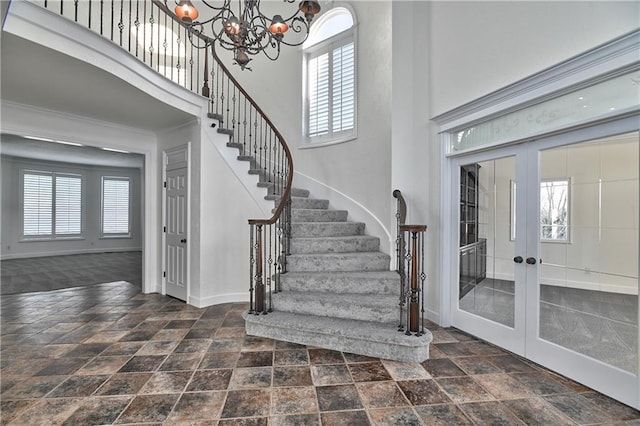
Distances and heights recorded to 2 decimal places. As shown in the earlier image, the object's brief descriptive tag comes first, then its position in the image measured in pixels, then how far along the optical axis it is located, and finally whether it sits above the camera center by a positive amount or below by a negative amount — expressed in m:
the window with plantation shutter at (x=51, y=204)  8.58 +0.25
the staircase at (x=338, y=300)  2.76 -0.91
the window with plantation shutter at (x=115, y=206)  9.92 +0.24
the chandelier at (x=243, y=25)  2.41 +1.64
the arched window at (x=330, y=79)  5.03 +2.36
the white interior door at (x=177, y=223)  4.52 -0.16
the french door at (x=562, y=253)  2.14 -0.34
